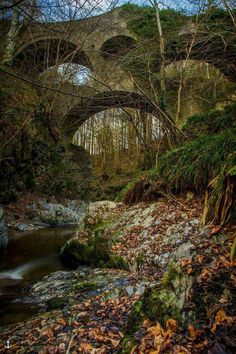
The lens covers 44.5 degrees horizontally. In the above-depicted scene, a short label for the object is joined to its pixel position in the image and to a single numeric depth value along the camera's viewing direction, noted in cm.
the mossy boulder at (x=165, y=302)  174
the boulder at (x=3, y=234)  692
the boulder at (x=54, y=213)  1130
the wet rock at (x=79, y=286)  310
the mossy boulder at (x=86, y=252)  475
